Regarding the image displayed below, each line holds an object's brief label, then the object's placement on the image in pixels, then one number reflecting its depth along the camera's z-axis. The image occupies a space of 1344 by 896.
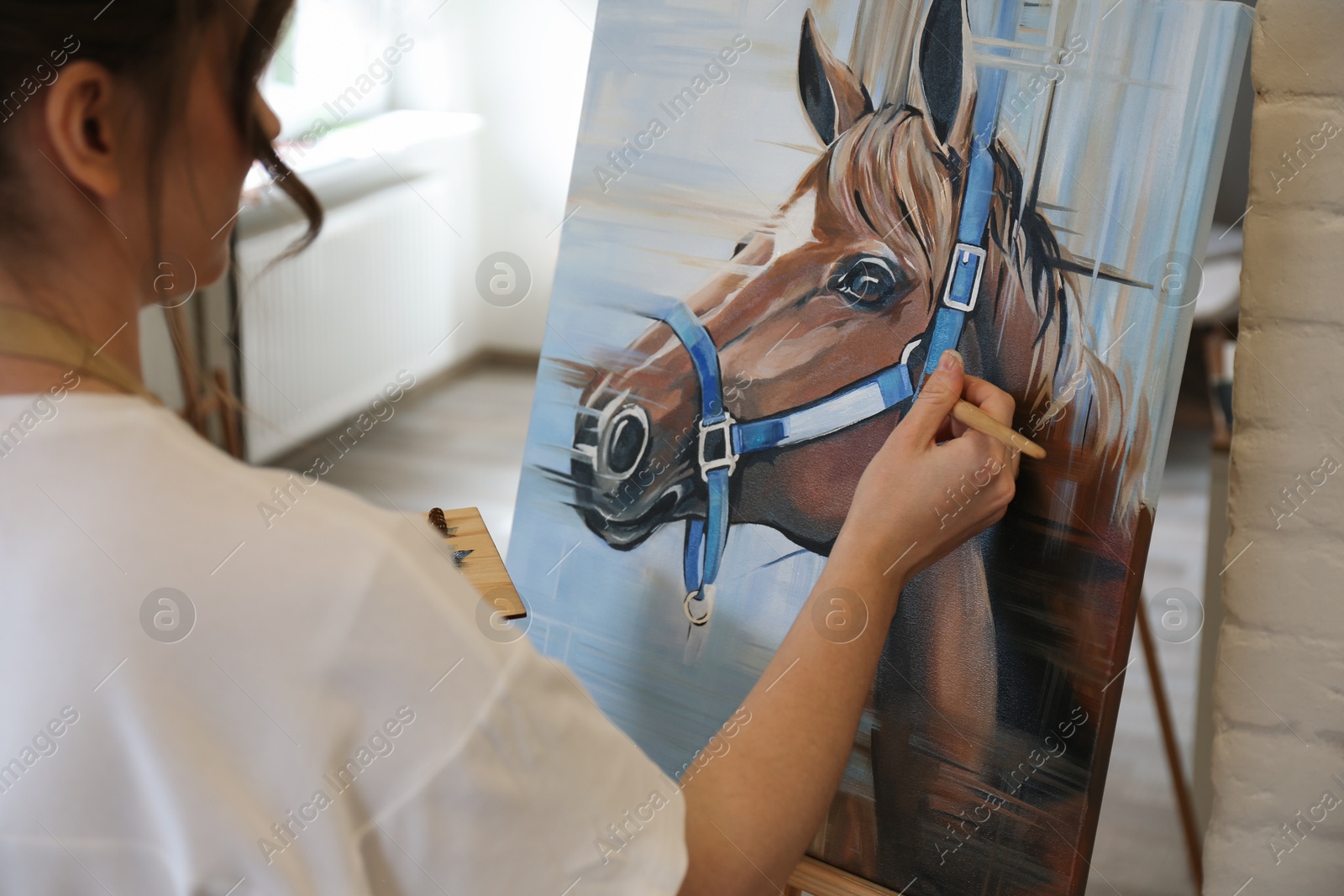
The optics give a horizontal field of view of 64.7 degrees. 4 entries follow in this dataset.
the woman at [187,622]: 0.48
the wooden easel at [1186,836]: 1.02
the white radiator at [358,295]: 3.07
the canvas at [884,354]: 0.88
